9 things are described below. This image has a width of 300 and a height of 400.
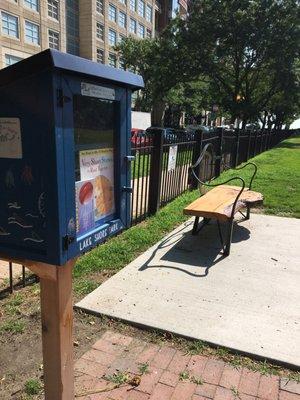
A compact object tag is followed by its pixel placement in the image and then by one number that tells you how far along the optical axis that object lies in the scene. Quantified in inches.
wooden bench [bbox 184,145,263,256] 192.7
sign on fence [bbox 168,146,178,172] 283.2
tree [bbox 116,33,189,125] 1098.7
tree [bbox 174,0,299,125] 1001.5
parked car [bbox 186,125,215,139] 339.4
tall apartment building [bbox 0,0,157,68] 1514.5
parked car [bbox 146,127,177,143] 250.6
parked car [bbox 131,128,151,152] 234.5
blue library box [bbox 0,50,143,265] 66.5
